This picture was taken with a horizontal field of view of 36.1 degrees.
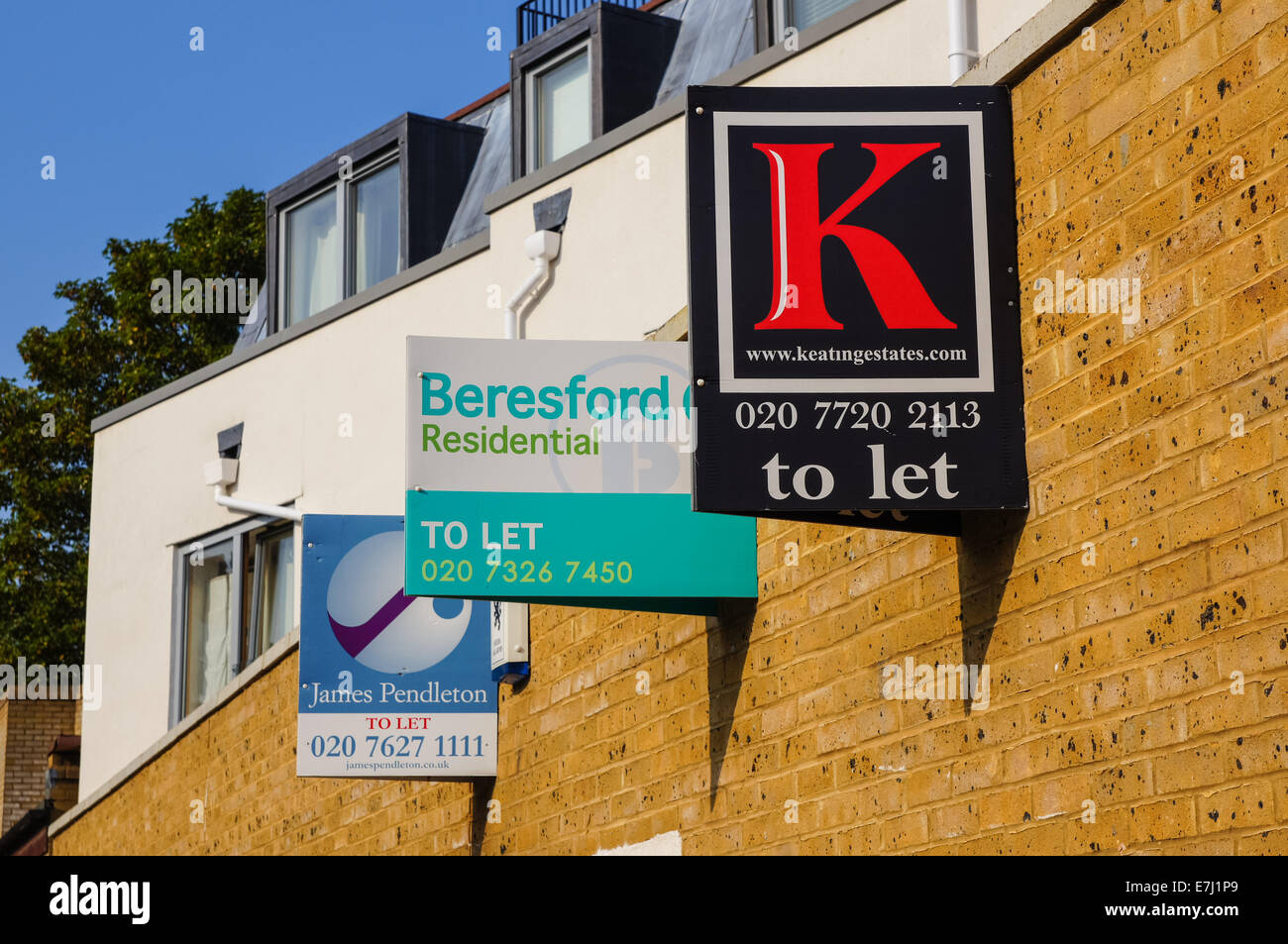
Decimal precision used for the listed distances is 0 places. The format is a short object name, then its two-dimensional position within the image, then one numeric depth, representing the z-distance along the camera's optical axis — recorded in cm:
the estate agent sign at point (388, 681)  1111
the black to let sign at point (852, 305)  632
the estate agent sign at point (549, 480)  811
